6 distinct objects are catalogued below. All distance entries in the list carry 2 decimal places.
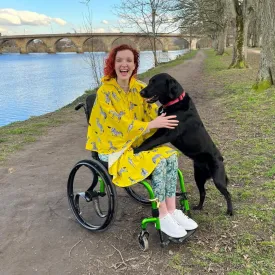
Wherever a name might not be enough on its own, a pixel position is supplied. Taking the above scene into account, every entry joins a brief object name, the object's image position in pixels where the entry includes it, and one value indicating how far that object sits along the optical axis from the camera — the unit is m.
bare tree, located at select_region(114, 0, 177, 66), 20.08
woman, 2.51
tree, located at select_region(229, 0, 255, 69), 14.68
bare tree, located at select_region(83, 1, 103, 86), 11.16
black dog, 2.63
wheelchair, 2.51
